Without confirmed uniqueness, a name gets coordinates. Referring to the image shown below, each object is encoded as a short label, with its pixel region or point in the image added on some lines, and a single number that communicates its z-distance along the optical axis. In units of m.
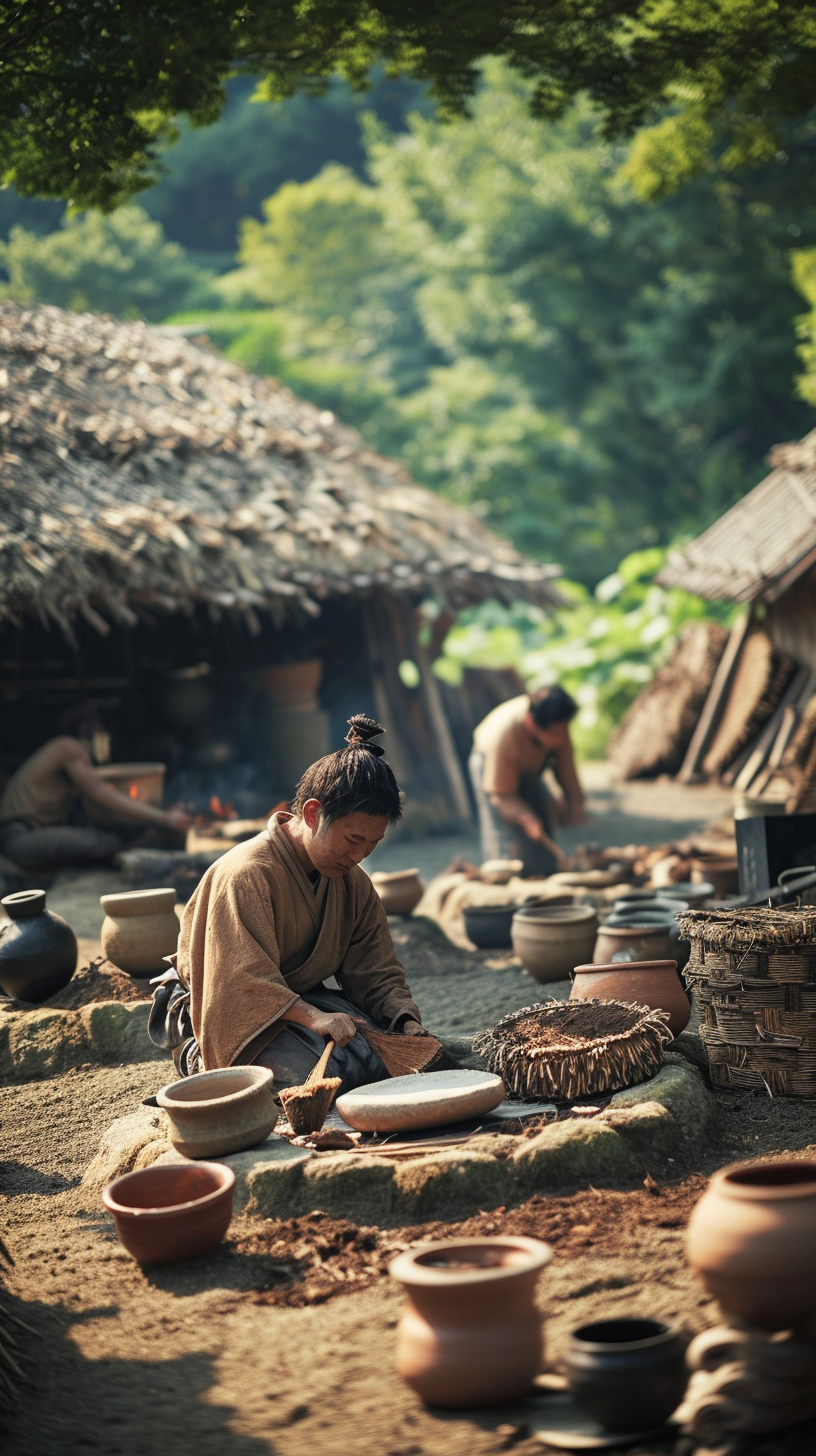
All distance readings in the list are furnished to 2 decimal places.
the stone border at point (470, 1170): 3.71
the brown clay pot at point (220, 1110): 3.85
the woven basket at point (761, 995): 4.50
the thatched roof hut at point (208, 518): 10.63
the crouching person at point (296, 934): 4.20
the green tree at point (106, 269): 28.45
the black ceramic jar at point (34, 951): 6.50
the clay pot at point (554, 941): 6.27
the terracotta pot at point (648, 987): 4.73
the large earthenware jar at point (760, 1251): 2.51
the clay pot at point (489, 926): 7.68
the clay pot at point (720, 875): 8.05
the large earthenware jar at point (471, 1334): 2.65
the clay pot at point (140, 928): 6.57
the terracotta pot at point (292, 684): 12.74
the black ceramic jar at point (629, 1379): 2.49
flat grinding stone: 3.94
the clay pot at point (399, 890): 7.94
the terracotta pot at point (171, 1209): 3.49
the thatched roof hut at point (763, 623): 11.63
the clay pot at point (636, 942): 6.03
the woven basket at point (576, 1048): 4.26
